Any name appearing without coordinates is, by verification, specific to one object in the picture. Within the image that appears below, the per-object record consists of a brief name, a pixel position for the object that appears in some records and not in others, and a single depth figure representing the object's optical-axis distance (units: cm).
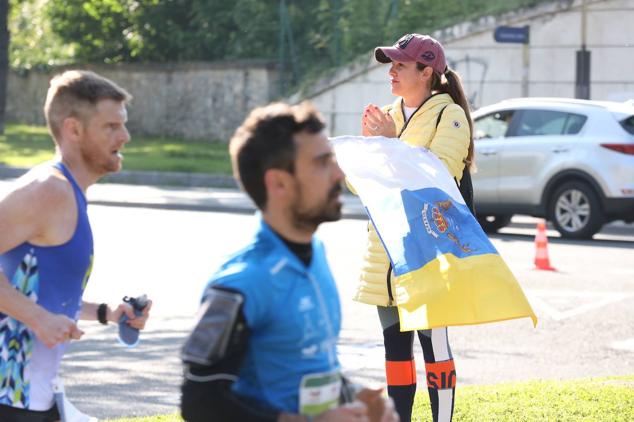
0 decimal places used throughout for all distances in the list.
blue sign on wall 4653
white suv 3172
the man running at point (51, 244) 749
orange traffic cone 2631
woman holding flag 1134
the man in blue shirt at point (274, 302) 596
